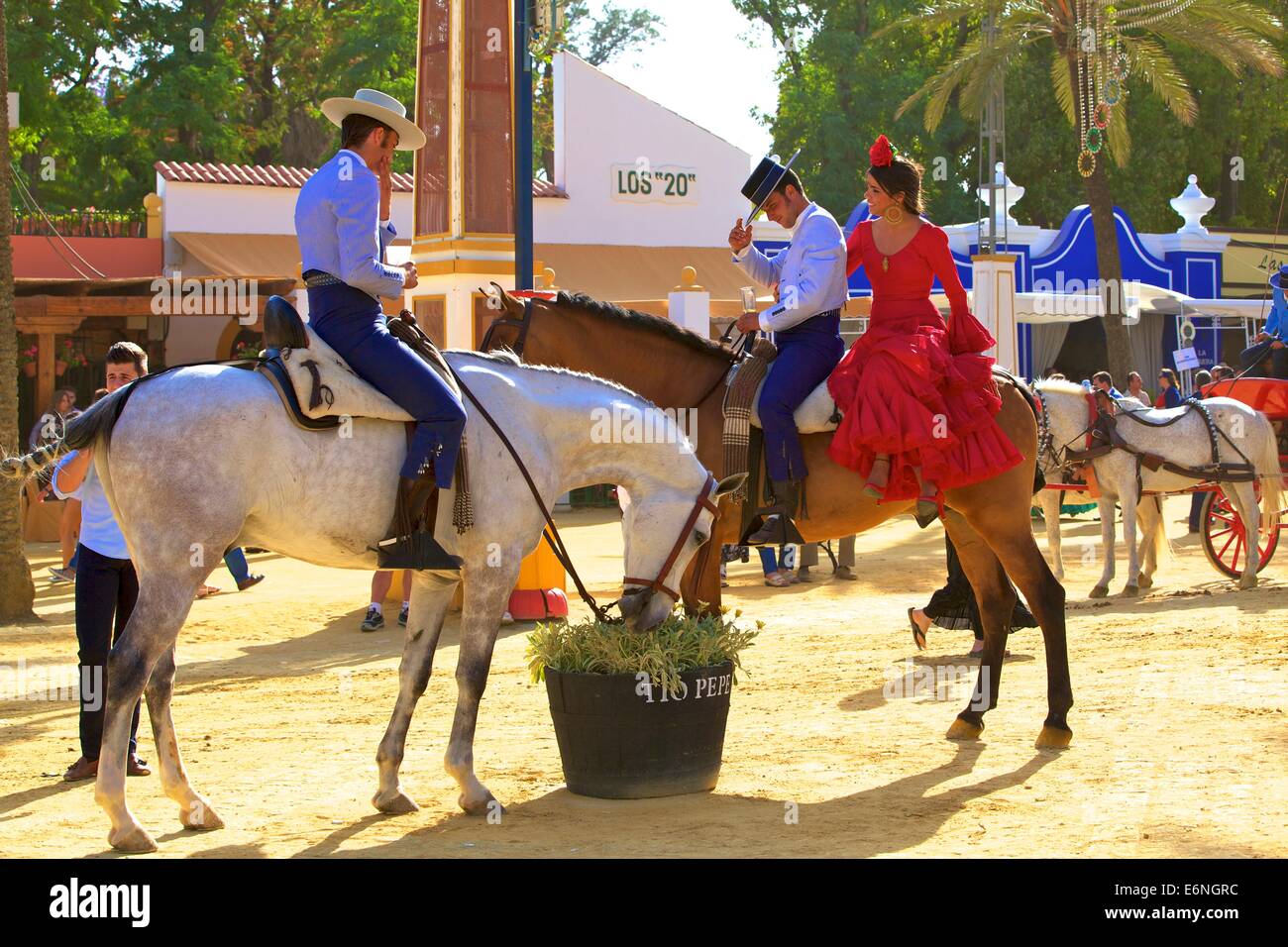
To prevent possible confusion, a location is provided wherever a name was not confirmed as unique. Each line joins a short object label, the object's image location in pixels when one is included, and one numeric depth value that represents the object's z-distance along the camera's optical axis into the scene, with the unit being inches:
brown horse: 308.2
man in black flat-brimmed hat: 303.1
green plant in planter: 255.9
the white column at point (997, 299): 884.6
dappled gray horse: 228.1
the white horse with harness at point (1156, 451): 545.3
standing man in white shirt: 289.9
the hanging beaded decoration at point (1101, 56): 880.9
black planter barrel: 258.2
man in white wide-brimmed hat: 242.8
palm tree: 917.2
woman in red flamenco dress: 294.4
